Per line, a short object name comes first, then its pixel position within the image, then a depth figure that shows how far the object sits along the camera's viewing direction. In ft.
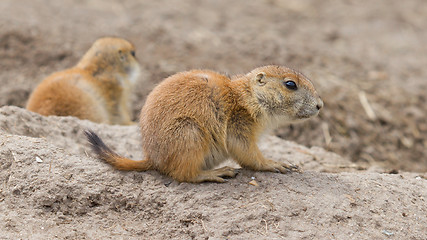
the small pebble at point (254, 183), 28.87
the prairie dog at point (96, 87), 45.09
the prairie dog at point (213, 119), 28.48
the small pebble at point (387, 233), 25.63
